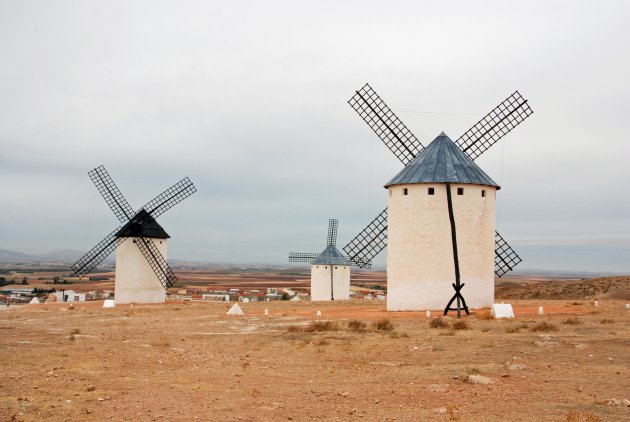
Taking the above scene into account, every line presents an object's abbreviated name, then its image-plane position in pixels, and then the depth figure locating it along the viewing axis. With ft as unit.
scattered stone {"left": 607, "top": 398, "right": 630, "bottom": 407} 29.99
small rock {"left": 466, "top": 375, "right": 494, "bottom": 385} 35.86
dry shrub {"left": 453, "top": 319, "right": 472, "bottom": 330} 60.75
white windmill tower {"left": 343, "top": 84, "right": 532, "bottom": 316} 83.71
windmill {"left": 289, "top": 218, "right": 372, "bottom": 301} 165.07
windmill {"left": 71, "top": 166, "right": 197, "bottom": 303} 134.82
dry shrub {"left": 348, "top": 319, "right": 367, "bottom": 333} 63.98
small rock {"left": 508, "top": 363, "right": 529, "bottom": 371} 39.60
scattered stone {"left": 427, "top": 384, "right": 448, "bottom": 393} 34.68
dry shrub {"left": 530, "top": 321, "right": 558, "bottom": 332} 57.06
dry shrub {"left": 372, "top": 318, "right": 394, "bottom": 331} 62.05
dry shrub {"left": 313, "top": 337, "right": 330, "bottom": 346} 54.29
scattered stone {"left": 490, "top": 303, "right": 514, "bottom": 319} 70.44
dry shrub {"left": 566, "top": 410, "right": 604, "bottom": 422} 26.76
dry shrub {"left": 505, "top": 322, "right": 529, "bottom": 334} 56.75
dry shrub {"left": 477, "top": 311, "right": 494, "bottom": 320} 70.64
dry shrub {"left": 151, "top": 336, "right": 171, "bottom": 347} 55.01
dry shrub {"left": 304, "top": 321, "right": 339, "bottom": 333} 64.60
